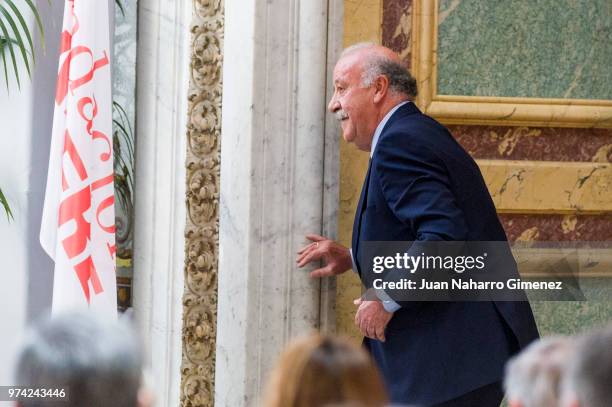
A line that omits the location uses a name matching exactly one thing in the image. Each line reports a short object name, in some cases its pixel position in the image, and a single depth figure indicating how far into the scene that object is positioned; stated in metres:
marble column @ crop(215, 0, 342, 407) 7.06
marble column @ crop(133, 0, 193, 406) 7.39
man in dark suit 6.07
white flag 6.79
